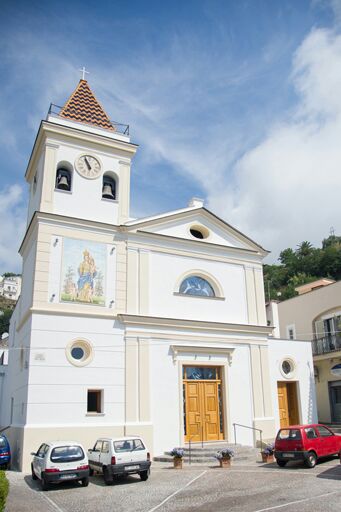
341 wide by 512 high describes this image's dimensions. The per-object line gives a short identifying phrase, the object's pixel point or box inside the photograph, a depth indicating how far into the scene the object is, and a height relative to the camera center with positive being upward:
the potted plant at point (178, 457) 16.31 -1.63
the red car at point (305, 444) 15.45 -1.26
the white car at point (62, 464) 13.26 -1.47
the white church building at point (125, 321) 18.14 +3.42
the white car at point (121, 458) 13.80 -1.40
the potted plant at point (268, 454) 17.18 -1.66
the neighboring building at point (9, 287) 140.38 +34.11
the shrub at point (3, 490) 8.27 -1.32
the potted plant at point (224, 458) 16.28 -1.67
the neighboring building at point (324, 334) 29.03 +4.29
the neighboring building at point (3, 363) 27.29 +3.25
